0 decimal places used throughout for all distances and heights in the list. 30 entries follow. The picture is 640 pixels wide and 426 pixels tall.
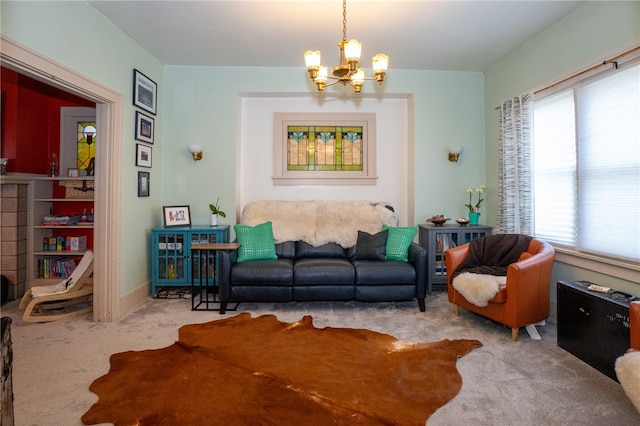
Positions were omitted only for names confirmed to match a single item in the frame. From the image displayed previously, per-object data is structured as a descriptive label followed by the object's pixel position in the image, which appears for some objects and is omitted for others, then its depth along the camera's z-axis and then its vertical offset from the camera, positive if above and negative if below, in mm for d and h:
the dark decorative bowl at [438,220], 4254 -28
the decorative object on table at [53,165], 4375 +714
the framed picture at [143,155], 3840 +753
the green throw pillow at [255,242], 3768 -272
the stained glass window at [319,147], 4699 +999
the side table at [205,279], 3659 -742
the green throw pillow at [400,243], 3750 -283
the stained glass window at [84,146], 4586 +1004
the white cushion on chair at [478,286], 2848 -606
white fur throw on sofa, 4168 -6
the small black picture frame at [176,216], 4203 +37
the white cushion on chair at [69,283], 3345 -664
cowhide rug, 1828 -1048
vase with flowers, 4375 +170
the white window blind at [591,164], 2611 +474
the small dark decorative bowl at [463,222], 4258 -55
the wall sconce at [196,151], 4332 +883
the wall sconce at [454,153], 4410 +865
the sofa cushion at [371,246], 3793 -325
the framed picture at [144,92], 3750 +1497
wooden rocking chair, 3252 -776
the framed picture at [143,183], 3887 +421
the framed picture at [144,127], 3822 +1084
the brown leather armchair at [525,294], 2742 -643
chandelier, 2420 +1171
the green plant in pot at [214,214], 4324 +61
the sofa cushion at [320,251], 4086 -401
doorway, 3277 +109
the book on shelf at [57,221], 4168 -20
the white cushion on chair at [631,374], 1600 -775
